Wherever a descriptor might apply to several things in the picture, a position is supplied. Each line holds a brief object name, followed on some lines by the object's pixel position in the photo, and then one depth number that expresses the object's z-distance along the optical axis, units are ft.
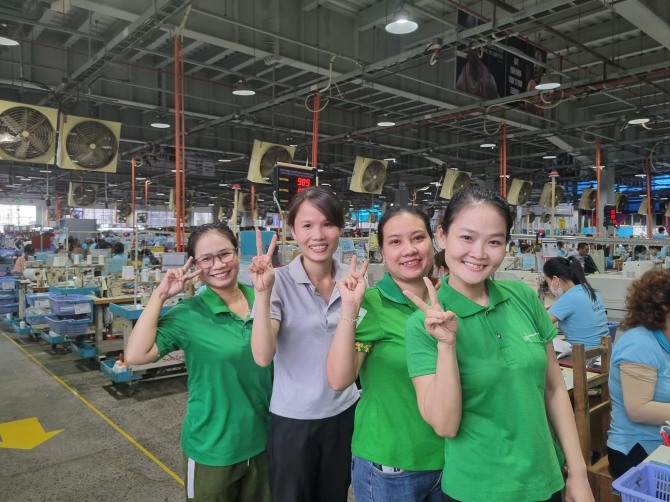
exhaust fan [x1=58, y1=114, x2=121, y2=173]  22.17
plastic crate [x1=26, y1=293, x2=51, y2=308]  23.96
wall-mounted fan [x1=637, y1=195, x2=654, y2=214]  54.79
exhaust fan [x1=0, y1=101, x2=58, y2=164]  20.03
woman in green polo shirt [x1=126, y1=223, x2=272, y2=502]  5.93
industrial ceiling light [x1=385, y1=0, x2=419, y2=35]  16.92
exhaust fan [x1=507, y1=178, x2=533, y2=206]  46.39
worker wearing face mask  13.23
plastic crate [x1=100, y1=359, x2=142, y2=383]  17.70
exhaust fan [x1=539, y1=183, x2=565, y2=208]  47.37
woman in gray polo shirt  5.55
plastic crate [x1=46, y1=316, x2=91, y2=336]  21.70
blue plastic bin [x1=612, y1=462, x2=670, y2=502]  4.88
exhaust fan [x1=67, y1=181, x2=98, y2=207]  47.83
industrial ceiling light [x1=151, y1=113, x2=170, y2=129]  33.19
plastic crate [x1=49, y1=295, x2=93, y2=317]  21.65
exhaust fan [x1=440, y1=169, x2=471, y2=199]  40.70
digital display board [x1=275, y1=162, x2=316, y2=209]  18.49
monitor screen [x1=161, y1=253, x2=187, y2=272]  18.08
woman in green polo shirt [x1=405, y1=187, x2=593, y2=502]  4.13
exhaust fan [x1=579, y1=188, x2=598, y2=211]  50.08
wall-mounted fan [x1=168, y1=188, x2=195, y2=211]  56.85
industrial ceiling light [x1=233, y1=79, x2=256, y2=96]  26.16
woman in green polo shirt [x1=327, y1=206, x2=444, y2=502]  4.83
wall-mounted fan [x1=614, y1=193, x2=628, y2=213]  53.32
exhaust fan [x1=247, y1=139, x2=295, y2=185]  30.58
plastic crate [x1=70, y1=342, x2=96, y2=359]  21.84
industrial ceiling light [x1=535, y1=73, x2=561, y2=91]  22.31
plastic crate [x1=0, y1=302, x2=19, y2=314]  31.86
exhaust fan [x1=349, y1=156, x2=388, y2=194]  36.62
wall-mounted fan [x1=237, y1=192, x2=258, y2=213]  63.32
